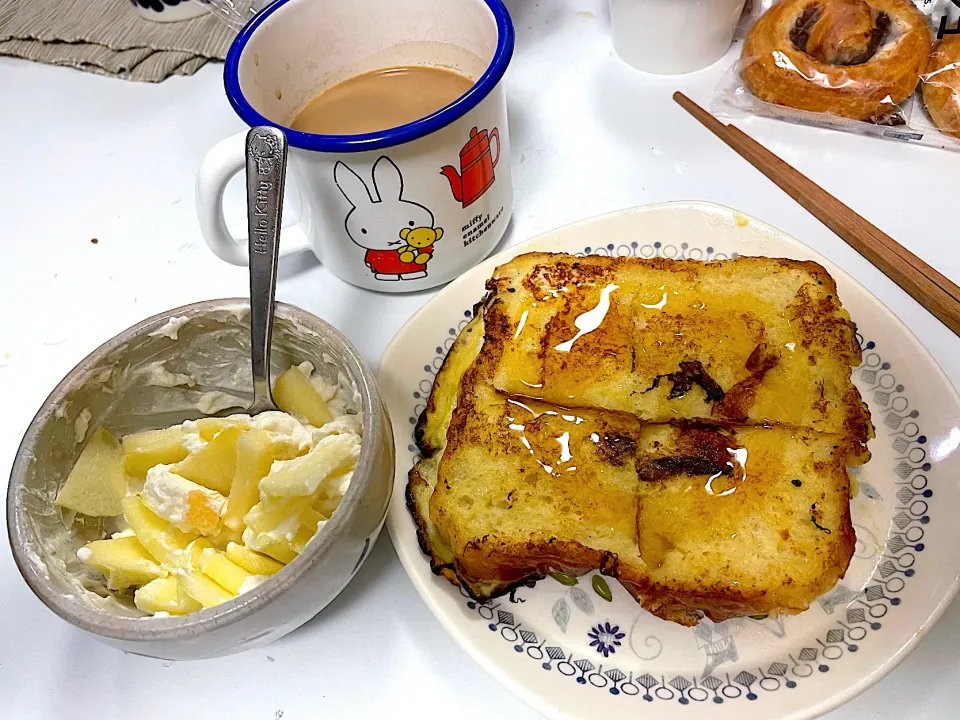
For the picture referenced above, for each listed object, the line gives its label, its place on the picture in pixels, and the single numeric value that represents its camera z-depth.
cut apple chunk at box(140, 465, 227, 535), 0.23
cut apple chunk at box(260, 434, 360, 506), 0.22
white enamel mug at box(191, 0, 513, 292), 0.27
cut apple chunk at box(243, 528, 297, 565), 0.22
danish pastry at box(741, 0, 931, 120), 0.36
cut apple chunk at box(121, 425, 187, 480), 0.25
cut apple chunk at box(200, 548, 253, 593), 0.22
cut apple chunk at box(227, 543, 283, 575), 0.22
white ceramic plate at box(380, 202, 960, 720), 0.22
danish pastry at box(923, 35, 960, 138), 0.36
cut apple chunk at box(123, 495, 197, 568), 0.23
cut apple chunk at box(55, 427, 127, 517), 0.24
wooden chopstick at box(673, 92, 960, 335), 0.30
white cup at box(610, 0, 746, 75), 0.38
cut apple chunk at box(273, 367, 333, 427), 0.26
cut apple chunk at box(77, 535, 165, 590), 0.23
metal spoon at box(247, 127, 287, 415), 0.26
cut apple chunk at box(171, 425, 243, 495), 0.24
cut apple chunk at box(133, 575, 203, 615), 0.22
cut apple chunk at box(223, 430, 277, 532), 0.23
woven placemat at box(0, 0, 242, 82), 0.45
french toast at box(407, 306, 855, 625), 0.23
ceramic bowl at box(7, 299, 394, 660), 0.20
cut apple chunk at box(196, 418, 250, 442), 0.25
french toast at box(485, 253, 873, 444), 0.26
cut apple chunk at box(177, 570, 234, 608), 0.21
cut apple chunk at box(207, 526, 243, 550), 0.23
